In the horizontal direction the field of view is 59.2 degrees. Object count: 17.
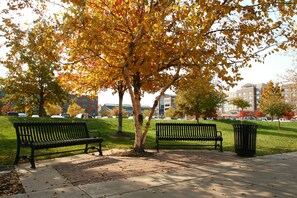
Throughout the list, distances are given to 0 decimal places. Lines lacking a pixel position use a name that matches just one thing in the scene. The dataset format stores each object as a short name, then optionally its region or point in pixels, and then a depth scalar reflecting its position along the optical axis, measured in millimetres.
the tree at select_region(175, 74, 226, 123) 27625
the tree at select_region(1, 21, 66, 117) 29125
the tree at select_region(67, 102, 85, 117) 75000
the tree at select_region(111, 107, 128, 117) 100500
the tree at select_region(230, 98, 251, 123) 47688
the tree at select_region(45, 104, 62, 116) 64278
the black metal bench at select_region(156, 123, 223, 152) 9828
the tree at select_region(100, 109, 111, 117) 102875
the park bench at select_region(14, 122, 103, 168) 6816
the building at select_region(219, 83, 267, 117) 141625
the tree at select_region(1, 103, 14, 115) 60072
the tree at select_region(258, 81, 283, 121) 29881
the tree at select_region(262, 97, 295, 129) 29625
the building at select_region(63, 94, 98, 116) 121100
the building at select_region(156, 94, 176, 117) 169475
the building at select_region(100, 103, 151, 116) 173825
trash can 8656
